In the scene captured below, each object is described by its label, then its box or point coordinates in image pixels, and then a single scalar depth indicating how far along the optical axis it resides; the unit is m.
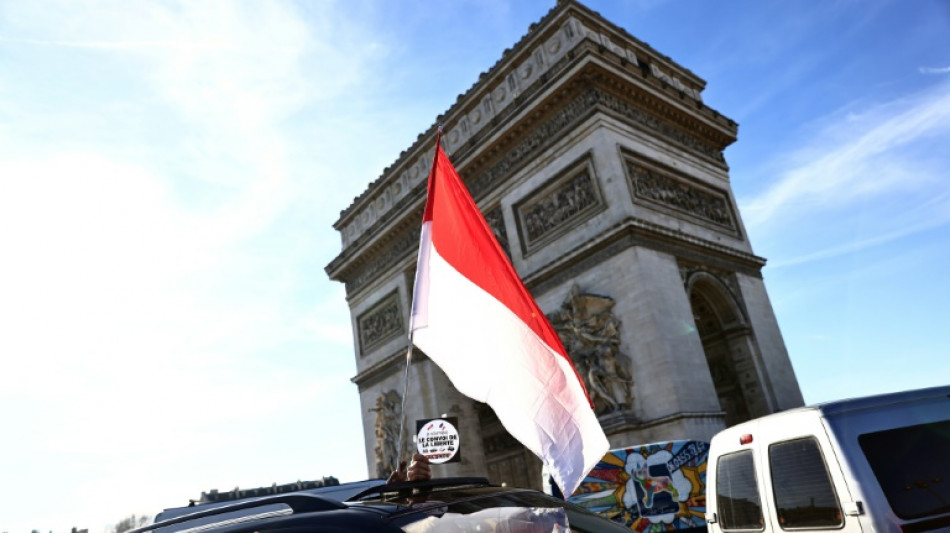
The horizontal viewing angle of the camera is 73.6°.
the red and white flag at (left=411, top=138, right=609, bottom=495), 4.13
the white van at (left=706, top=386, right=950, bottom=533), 3.29
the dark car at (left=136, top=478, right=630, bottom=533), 1.82
